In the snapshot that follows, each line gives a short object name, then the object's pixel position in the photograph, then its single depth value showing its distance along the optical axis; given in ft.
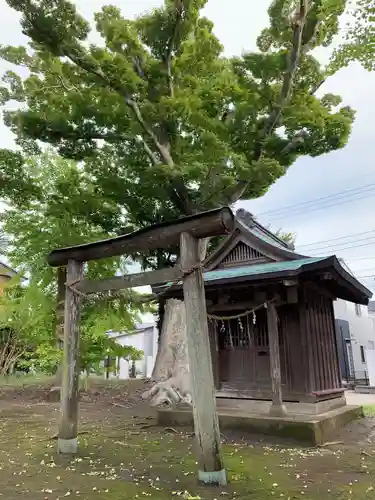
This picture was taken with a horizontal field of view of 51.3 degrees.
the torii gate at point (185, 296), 16.31
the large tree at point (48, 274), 47.60
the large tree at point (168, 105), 37.22
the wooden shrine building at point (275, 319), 28.48
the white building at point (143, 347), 93.04
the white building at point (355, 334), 91.25
